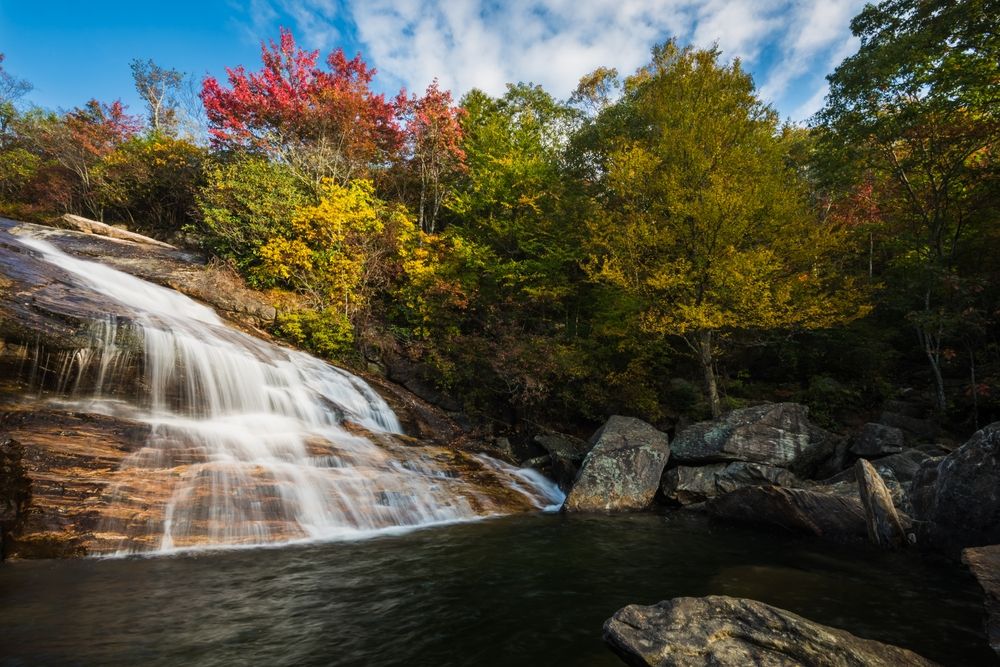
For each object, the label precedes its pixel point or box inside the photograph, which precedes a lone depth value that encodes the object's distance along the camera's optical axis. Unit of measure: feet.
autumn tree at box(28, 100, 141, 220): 69.72
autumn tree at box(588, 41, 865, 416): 38.01
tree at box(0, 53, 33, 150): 82.45
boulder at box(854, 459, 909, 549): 21.49
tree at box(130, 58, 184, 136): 101.19
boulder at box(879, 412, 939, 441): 36.42
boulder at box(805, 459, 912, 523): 24.41
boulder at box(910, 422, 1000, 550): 17.84
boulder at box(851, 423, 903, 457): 31.08
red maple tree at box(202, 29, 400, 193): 55.83
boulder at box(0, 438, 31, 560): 18.56
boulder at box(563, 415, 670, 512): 32.12
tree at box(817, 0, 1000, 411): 35.04
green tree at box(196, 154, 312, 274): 53.42
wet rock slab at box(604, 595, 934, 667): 9.56
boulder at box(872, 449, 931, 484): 27.20
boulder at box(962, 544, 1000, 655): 10.92
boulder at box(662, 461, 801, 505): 30.50
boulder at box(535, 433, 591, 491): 37.45
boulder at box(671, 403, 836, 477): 32.60
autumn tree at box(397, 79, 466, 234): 63.93
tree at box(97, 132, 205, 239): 68.90
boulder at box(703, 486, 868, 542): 23.12
